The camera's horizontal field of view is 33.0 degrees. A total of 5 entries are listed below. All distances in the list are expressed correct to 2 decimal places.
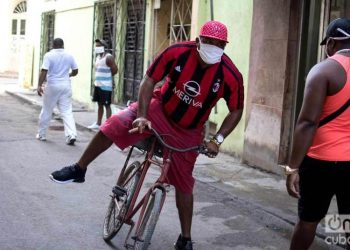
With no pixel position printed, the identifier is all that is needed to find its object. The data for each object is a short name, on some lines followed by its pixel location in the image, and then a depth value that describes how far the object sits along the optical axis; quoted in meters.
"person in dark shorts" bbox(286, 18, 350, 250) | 3.52
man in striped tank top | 11.82
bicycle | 4.18
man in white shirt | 10.31
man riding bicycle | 4.38
